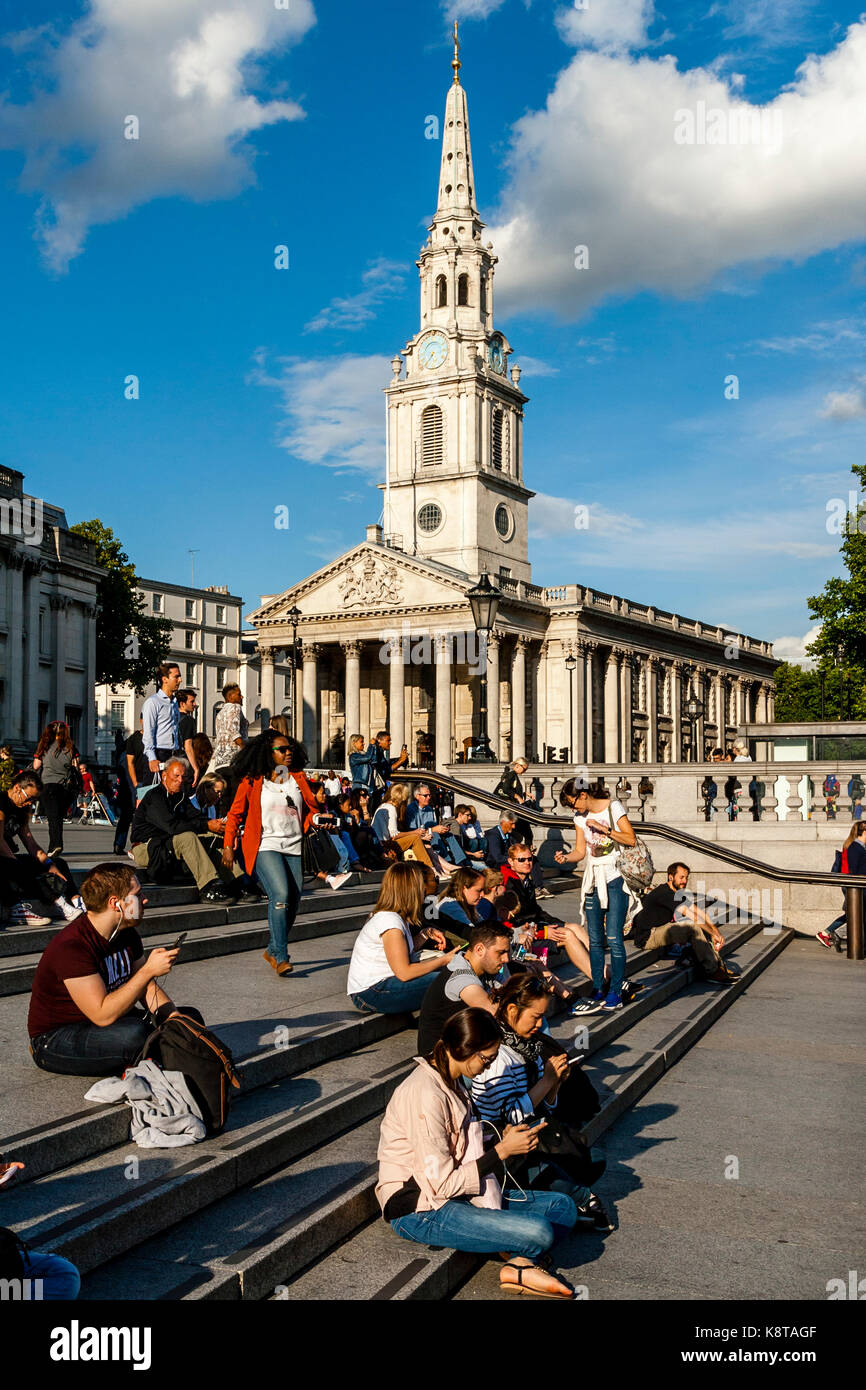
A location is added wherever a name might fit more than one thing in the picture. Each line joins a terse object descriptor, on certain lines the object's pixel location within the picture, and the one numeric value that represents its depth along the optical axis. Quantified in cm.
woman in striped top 618
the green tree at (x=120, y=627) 6588
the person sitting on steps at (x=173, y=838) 1137
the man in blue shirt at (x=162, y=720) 1212
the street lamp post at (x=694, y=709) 7548
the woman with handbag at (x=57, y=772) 1344
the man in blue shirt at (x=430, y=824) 1588
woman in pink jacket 534
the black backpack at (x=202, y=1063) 575
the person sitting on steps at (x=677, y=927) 1334
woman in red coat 939
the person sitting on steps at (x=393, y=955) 798
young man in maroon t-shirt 595
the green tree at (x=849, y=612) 4934
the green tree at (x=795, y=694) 10523
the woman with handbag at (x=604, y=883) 1052
